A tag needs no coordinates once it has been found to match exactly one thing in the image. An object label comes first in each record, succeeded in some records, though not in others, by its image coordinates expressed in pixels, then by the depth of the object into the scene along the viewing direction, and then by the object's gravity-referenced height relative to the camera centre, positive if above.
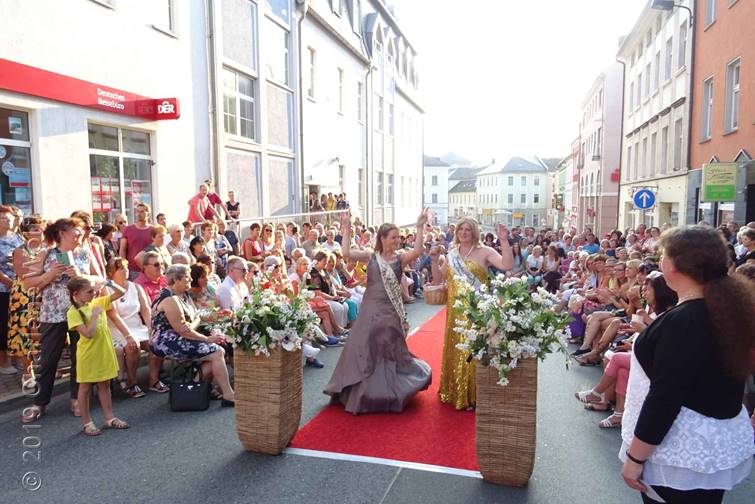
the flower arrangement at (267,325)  4.54 -0.94
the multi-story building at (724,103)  14.01 +3.16
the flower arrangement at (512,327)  4.02 -0.84
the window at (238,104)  14.19 +2.89
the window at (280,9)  16.42 +6.17
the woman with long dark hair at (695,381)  2.13 -0.66
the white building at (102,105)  8.30 +1.86
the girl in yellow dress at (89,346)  5.02 -1.23
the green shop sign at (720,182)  12.75 +0.71
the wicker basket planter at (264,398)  4.60 -1.55
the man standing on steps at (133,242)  8.45 -0.46
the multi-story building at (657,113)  20.36 +4.22
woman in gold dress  5.87 -0.73
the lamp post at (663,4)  20.47 +7.69
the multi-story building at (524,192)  89.79 +3.26
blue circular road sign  14.23 +0.34
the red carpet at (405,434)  4.77 -2.08
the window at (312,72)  19.92 +5.03
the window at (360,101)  25.08 +5.03
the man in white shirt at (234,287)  7.09 -0.97
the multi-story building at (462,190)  104.19 +4.22
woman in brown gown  5.79 -1.44
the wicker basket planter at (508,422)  4.07 -1.55
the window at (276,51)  16.38 +4.92
